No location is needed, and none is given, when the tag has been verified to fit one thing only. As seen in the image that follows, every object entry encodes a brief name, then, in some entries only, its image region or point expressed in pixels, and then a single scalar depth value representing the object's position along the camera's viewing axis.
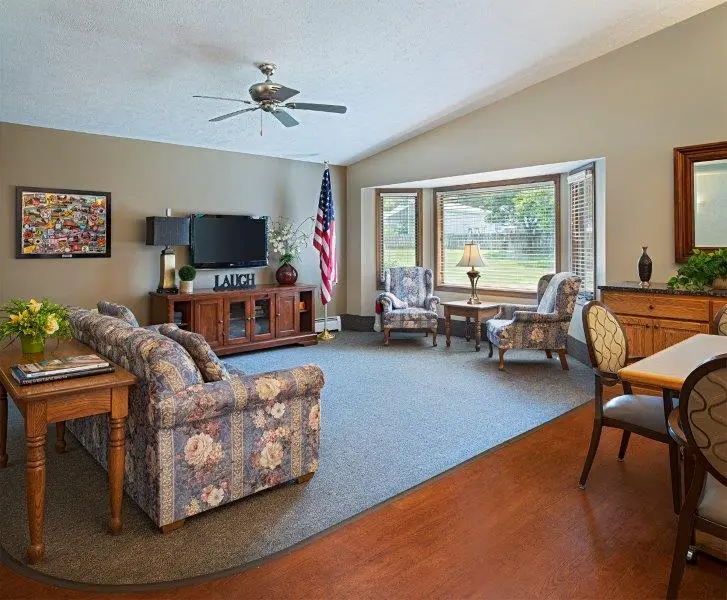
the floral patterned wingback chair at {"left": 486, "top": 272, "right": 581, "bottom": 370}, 5.54
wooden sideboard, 4.30
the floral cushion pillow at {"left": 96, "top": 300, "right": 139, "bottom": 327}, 3.58
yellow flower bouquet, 2.76
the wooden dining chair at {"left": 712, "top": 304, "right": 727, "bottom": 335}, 3.22
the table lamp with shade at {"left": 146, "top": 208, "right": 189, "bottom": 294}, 5.83
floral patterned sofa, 2.38
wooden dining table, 2.12
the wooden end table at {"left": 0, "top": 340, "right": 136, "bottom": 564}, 2.16
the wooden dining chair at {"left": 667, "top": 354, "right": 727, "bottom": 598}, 1.67
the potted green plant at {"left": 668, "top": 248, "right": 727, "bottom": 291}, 4.33
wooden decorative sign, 6.61
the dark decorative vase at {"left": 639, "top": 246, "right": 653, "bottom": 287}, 4.83
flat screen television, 6.36
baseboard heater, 7.73
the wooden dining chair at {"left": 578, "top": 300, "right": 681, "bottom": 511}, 2.64
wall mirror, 4.75
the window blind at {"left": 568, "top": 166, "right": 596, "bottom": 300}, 5.86
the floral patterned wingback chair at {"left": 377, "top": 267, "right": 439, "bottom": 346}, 6.89
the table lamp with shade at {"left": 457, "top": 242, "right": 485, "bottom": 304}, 6.73
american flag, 7.22
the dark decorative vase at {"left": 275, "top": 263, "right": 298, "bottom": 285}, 6.96
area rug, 2.27
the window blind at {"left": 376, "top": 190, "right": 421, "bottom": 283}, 7.95
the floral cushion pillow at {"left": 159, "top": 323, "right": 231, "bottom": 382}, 2.64
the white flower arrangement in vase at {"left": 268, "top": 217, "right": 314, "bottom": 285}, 6.98
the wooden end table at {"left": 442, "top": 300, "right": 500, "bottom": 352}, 6.46
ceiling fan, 3.98
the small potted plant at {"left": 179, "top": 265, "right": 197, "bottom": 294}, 6.02
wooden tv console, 5.94
